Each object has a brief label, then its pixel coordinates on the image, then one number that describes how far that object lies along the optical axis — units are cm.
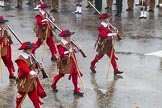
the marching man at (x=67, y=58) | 1064
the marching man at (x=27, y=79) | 915
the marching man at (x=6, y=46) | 1179
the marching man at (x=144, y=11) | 2175
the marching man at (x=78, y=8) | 2336
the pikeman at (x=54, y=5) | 2394
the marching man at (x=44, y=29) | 1395
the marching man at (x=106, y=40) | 1240
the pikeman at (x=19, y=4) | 2551
